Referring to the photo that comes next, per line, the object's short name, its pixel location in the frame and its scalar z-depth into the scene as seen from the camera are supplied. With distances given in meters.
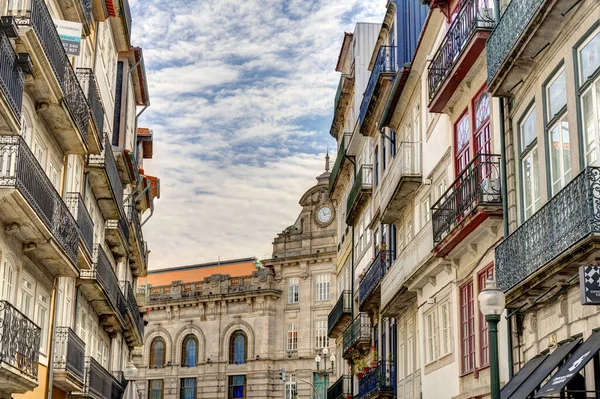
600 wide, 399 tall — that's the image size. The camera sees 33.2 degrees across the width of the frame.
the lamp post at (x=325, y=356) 37.47
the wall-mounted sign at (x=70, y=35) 22.56
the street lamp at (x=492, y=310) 12.95
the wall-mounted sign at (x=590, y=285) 11.66
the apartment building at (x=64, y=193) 18.02
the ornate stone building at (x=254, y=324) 68.44
